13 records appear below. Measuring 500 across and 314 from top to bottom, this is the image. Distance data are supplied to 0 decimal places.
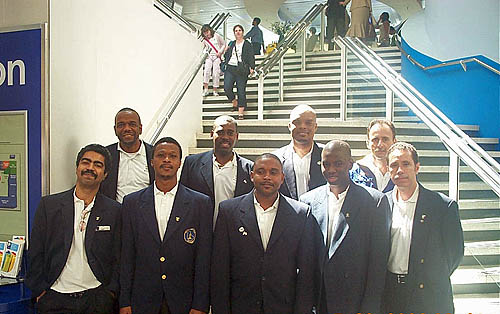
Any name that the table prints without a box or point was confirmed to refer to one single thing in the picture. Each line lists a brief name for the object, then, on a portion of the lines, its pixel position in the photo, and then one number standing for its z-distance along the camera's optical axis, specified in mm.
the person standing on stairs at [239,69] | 6516
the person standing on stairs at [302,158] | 2941
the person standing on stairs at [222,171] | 2922
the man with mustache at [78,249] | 2508
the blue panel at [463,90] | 6160
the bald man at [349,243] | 2387
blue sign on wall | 3029
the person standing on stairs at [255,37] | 8684
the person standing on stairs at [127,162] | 3027
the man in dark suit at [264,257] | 2408
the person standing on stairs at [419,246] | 2377
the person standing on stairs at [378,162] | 2795
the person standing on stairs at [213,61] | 7375
